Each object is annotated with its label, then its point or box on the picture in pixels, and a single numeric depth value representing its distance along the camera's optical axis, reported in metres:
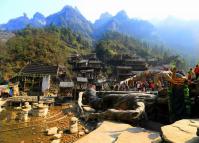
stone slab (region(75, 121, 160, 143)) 5.99
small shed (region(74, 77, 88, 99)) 21.71
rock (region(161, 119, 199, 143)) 4.35
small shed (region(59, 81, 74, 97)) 18.81
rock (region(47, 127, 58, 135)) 8.31
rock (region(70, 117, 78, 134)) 8.16
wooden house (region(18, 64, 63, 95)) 21.10
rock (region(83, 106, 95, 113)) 10.53
